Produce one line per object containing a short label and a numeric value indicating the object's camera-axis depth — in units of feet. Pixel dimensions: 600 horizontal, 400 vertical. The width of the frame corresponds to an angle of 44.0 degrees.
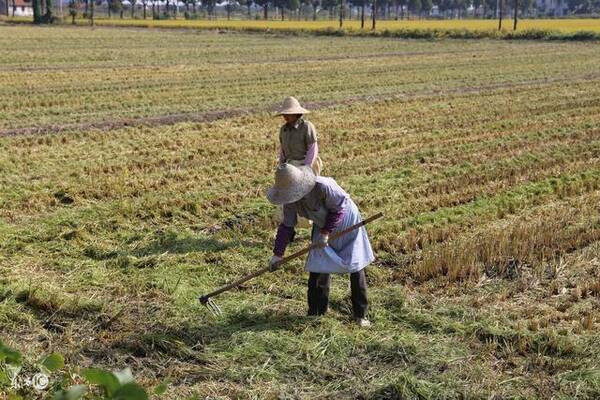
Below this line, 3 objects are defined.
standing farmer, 23.77
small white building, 350.64
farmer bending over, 17.02
